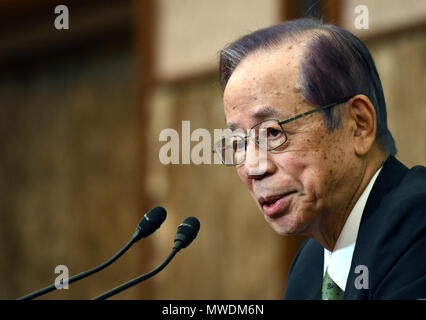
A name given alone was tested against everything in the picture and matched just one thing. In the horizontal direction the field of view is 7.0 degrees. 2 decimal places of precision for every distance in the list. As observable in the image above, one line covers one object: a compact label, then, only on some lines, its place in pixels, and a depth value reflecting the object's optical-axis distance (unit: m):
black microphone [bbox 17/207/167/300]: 4.38
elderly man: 4.42
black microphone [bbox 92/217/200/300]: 4.39
